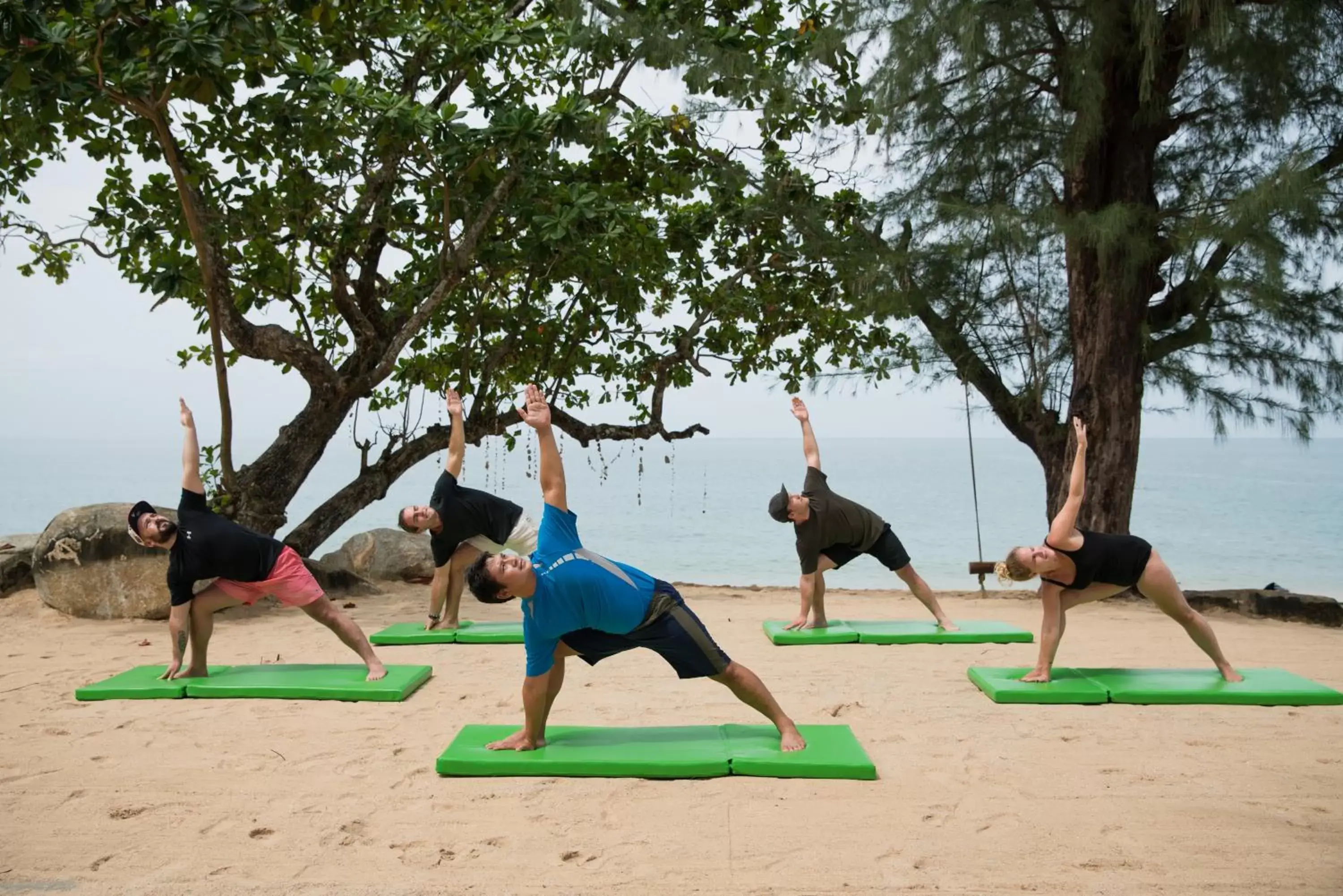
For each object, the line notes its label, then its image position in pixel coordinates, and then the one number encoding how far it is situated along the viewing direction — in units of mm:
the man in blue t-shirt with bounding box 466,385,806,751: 4172
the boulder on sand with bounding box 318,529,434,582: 10203
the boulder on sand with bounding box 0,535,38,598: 8617
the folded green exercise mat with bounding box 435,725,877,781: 4219
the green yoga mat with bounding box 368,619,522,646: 7207
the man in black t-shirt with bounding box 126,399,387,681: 5641
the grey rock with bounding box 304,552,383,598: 9375
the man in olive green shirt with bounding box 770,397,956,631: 7016
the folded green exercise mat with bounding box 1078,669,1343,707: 5410
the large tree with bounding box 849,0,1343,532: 8172
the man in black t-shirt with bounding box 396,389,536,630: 7168
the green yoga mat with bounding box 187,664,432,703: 5570
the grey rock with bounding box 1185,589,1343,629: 8586
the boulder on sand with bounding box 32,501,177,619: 7988
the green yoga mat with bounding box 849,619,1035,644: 7180
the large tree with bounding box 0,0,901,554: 7742
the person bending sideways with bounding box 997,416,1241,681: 5344
